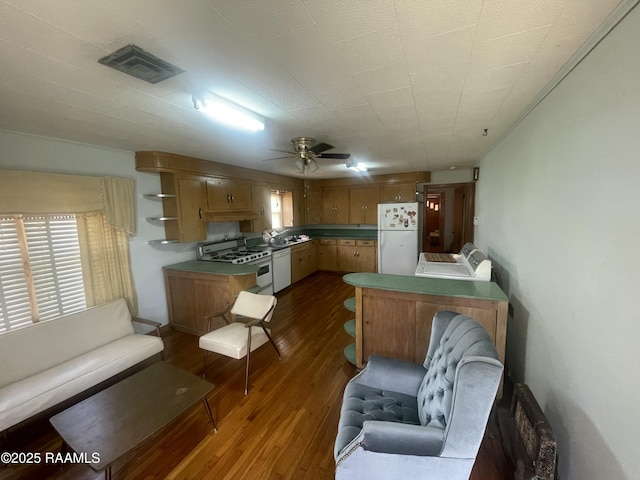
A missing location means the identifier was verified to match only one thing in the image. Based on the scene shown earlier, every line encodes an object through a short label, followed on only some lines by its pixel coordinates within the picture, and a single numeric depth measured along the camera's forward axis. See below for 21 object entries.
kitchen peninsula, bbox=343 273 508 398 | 2.01
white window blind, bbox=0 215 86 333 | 2.14
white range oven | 3.87
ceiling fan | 2.55
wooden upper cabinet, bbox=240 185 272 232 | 4.55
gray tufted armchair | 1.09
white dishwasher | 4.69
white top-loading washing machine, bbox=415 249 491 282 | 2.41
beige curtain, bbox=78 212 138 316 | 2.61
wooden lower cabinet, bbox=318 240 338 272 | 6.27
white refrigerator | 4.86
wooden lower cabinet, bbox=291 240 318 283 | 5.35
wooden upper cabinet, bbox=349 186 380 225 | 5.89
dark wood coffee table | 1.38
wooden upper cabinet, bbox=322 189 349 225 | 6.19
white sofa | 1.78
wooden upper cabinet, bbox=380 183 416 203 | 5.45
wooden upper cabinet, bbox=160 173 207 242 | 3.25
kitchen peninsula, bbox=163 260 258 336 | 3.10
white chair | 2.32
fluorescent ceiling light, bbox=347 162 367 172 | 4.04
